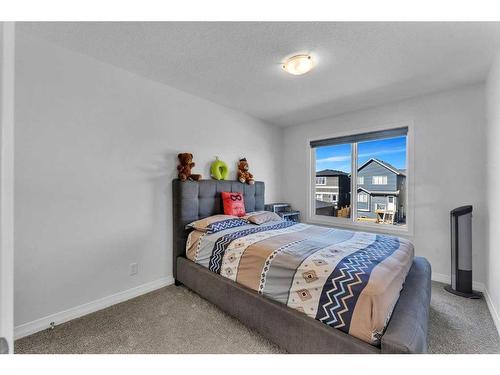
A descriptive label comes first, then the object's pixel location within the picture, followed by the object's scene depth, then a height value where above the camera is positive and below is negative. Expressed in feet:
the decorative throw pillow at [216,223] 7.87 -1.32
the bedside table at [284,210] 12.68 -1.32
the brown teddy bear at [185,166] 8.54 +0.93
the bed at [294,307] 3.89 -2.72
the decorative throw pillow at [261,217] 9.16 -1.24
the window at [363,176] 10.21 +0.70
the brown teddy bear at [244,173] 11.04 +0.82
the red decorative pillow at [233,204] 9.64 -0.68
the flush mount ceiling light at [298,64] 6.36 +3.82
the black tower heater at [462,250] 7.50 -2.12
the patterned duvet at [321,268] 4.11 -1.90
